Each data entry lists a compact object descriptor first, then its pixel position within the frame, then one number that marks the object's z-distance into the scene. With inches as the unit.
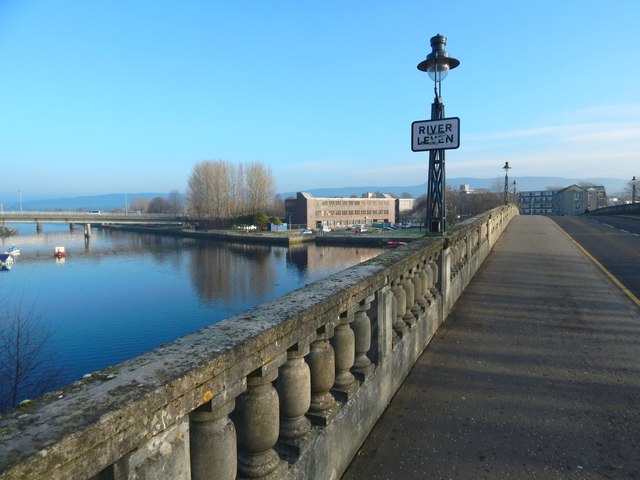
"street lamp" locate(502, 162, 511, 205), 1571.6
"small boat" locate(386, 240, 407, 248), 2968.8
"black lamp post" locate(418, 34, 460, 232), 309.7
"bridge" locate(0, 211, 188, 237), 3503.9
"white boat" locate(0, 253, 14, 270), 2158.0
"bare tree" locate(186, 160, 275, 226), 4111.7
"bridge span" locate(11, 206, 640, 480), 54.3
